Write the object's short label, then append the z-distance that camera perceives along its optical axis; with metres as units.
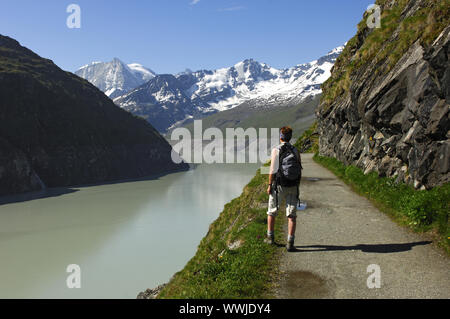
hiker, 7.91
